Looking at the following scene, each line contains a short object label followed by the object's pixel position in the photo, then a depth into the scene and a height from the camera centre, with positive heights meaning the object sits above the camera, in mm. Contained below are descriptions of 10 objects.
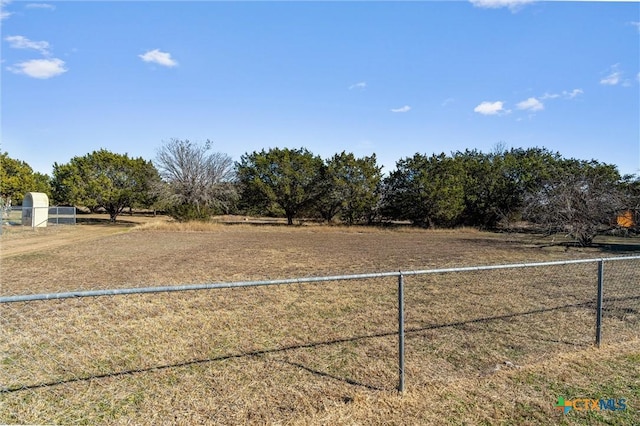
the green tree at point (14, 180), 42938 +2349
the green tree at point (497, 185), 35375 +2757
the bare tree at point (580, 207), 16281 +368
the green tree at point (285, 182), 38750 +2701
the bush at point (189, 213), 35144 -854
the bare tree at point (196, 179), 37812 +2673
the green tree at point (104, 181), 39000 +2319
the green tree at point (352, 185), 36750 +2402
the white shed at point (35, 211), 27391 -859
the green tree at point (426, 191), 34247 +1904
